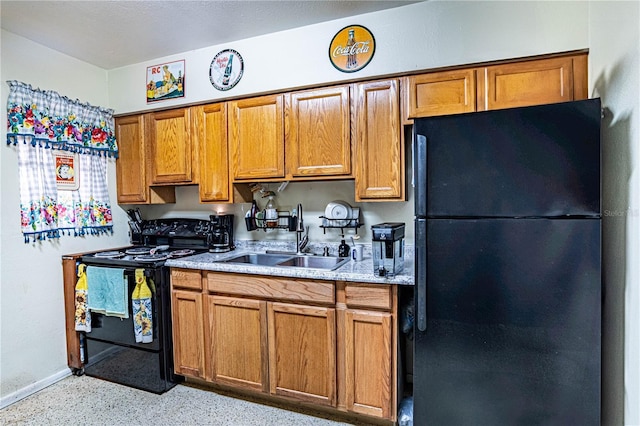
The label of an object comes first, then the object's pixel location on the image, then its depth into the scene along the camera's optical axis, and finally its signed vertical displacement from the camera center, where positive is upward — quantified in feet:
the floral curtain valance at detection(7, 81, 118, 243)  7.80 +1.21
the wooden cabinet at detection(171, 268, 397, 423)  6.20 -2.71
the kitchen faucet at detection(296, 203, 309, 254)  8.46 -0.79
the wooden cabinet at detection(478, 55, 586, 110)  5.83 +2.05
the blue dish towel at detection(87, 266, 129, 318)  7.86 -1.98
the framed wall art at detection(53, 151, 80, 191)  8.54 +0.97
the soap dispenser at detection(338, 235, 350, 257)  8.16 -1.14
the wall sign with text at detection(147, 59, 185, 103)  8.74 +3.26
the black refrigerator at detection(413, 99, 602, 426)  4.45 -0.94
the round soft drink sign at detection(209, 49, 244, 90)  8.09 +3.26
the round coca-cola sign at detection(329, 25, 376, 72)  6.93 +3.18
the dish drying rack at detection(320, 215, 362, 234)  7.97 -0.51
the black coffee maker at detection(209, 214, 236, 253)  9.13 -0.76
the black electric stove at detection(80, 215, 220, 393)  7.78 -3.05
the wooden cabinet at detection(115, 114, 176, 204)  9.49 +1.14
